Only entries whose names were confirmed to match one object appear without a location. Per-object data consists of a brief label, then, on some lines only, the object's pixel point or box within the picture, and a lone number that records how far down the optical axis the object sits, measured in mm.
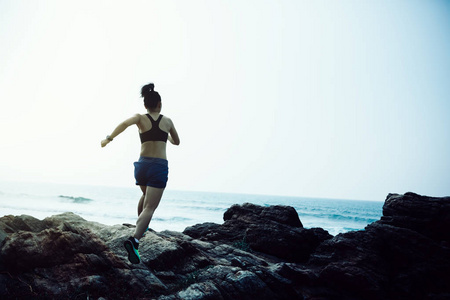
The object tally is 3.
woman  4555
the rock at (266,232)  7824
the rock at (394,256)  5840
